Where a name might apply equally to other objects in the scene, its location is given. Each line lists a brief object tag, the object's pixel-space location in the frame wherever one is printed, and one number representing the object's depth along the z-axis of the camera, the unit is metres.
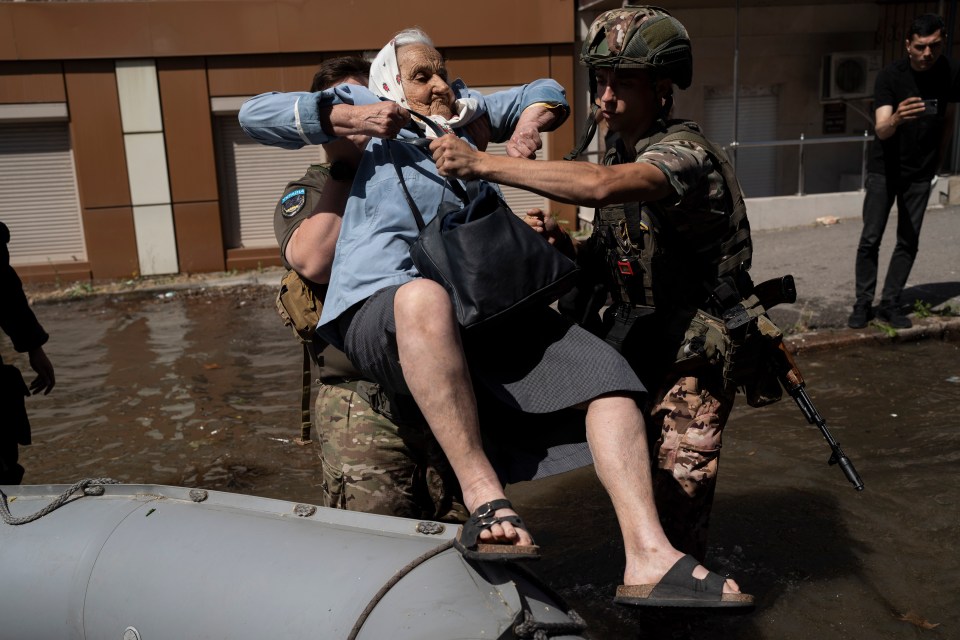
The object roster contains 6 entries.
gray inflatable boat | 2.07
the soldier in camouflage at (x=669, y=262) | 2.78
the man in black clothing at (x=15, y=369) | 3.69
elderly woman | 2.28
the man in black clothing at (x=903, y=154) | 6.69
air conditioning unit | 12.68
